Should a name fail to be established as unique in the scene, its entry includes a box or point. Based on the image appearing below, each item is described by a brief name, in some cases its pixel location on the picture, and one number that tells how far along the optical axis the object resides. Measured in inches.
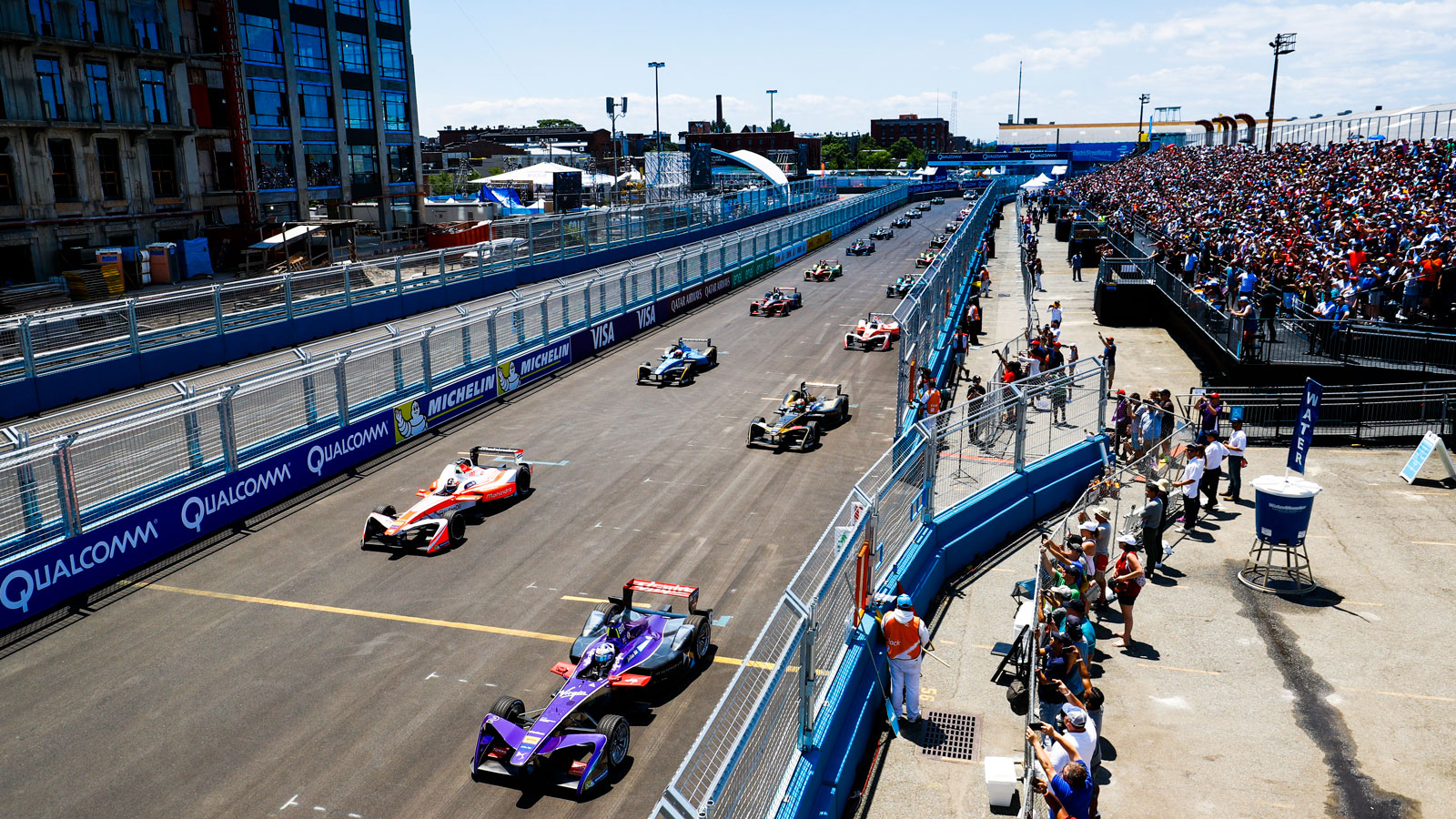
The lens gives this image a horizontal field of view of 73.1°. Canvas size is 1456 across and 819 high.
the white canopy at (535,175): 2797.7
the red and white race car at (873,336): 1184.2
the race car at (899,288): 1606.8
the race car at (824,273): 1825.8
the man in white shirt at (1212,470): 670.5
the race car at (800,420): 773.9
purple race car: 357.4
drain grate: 398.6
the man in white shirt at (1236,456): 685.9
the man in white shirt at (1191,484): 629.4
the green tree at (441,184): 4400.3
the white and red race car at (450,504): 576.9
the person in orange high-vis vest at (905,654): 399.5
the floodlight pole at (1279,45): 2955.2
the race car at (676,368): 1000.2
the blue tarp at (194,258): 1649.9
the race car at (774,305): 1437.0
